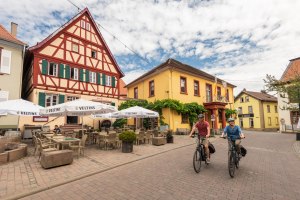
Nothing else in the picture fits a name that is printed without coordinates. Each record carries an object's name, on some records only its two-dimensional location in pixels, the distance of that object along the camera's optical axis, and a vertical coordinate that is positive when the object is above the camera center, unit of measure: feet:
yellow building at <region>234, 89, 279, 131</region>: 129.29 +5.87
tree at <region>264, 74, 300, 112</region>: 49.53 +8.78
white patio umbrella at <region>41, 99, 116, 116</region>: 27.32 +1.96
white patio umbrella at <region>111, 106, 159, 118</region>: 40.70 +1.59
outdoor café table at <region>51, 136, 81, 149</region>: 24.69 -2.65
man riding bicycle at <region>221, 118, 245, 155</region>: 19.48 -1.41
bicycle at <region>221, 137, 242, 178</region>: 17.86 -3.69
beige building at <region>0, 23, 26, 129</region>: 47.75 +13.36
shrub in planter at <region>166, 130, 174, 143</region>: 42.27 -4.04
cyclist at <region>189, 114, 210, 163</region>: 20.93 -1.17
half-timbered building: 52.90 +16.88
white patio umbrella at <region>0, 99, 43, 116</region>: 27.25 +1.98
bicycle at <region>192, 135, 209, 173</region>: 19.39 -3.77
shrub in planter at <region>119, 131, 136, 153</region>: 30.17 -3.29
